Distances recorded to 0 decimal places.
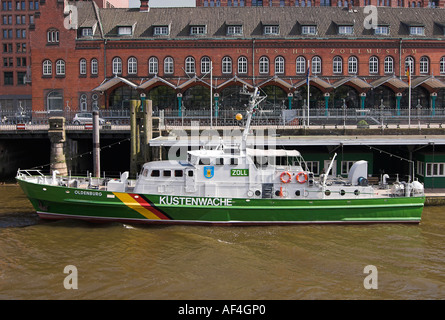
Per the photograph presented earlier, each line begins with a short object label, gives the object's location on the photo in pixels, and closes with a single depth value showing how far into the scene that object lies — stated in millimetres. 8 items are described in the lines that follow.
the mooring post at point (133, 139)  30656
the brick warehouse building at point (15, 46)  80625
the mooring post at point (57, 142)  33719
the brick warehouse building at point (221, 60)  49688
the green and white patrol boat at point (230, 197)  23250
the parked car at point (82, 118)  42188
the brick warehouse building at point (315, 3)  79688
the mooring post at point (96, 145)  30578
